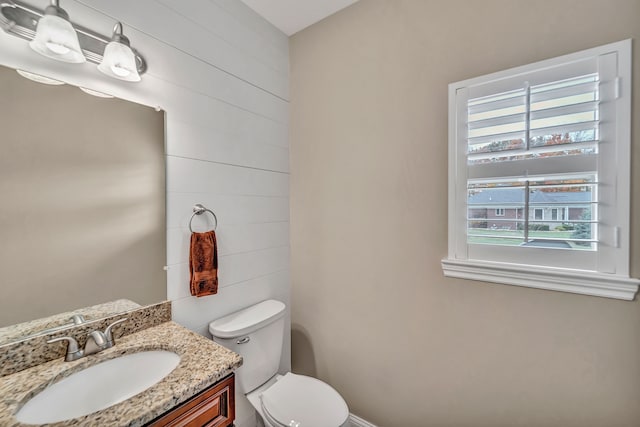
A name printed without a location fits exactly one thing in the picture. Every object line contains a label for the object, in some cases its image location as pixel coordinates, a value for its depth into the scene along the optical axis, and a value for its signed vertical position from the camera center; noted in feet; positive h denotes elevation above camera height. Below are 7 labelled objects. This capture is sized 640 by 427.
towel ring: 4.35 +0.01
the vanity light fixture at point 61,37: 2.77 +1.95
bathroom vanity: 2.27 -1.71
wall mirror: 2.84 +0.11
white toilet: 4.00 -2.99
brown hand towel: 4.20 -0.85
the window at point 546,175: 3.16 +0.49
